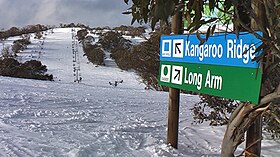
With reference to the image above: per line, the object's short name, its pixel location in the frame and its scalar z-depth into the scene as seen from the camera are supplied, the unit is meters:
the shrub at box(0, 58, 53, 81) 22.83
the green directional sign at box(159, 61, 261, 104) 3.18
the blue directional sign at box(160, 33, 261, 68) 3.22
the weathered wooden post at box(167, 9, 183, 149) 5.33
